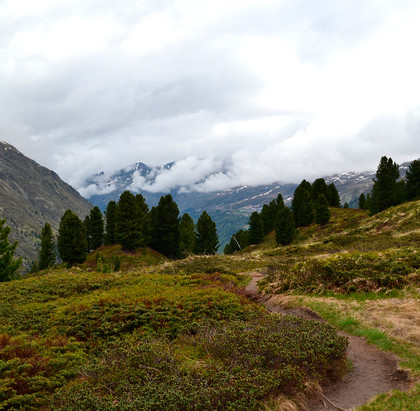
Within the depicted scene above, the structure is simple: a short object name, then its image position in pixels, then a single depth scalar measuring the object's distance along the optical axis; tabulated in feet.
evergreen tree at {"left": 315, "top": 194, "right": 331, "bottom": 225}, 218.79
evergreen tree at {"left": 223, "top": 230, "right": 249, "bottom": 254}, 303.89
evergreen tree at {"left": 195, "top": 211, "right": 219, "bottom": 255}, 209.46
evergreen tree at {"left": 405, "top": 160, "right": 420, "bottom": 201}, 214.90
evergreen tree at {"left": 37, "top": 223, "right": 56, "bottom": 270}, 220.84
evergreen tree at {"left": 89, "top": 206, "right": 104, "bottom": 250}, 249.34
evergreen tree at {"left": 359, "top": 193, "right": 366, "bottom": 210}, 337.52
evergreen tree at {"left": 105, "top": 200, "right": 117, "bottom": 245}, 232.90
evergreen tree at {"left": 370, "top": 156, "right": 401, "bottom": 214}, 199.89
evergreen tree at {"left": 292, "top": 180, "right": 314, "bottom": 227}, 248.11
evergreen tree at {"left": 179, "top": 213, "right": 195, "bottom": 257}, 213.87
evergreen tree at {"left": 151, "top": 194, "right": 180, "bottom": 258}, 207.00
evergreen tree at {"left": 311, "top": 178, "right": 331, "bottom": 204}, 275.80
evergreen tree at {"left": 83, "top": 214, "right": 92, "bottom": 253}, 250.37
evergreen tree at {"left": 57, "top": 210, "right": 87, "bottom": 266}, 177.37
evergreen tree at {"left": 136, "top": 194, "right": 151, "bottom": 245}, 200.34
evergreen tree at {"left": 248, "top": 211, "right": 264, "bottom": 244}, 255.09
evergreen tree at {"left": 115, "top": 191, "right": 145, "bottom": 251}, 193.16
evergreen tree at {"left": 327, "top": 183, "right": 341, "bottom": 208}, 278.26
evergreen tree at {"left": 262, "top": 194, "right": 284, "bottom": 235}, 279.90
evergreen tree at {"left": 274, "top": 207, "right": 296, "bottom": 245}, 202.49
